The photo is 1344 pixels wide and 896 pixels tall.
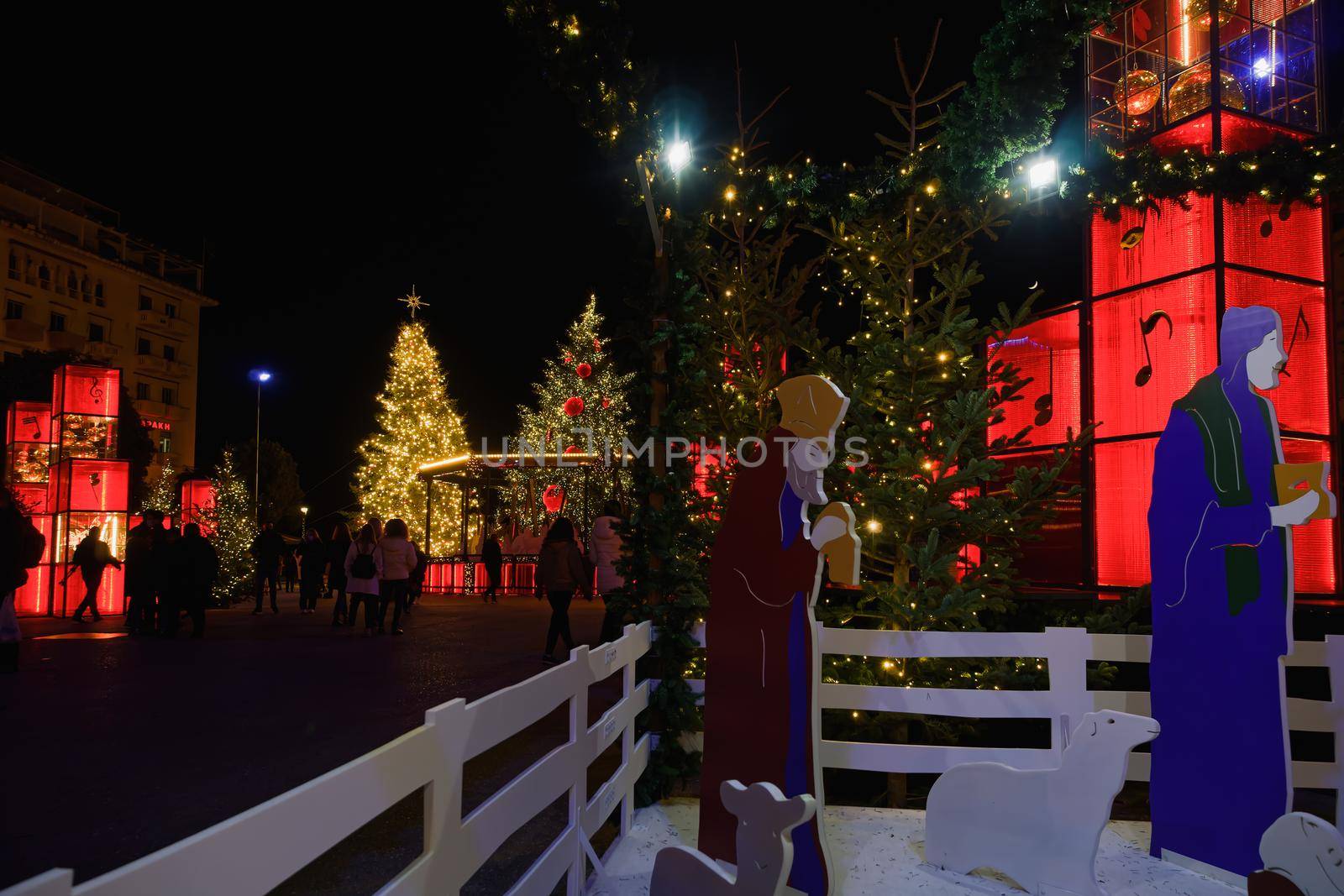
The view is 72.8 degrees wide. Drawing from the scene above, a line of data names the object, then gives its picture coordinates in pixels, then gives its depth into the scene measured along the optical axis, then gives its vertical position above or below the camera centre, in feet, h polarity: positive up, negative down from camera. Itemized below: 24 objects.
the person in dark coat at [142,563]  46.80 -3.10
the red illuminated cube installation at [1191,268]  36.63 +10.24
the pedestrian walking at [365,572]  46.32 -3.38
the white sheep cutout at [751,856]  10.13 -3.93
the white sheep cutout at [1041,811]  13.69 -4.75
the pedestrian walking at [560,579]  36.04 -2.81
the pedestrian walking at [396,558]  45.09 -2.63
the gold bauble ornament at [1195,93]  37.40 +17.45
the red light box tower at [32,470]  60.90 +2.14
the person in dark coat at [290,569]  92.27 -6.61
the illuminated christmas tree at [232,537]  67.46 -2.49
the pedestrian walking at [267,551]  62.23 -3.18
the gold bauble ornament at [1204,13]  38.34 +21.22
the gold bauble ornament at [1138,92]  39.65 +18.55
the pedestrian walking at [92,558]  52.01 -3.19
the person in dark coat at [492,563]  72.38 -4.52
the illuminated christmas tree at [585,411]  107.04 +12.55
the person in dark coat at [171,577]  46.09 -3.77
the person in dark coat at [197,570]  45.93 -3.40
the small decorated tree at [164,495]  75.25 +0.67
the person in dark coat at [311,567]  61.57 -4.22
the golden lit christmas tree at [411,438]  116.78 +8.86
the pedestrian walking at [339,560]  53.88 -3.32
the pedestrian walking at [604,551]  38.68 -1.84
